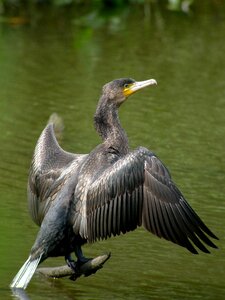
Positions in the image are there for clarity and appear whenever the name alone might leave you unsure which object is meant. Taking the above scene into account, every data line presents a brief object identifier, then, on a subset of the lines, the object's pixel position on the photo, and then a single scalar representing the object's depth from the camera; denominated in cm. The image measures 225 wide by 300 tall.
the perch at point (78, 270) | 1907
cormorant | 1903
